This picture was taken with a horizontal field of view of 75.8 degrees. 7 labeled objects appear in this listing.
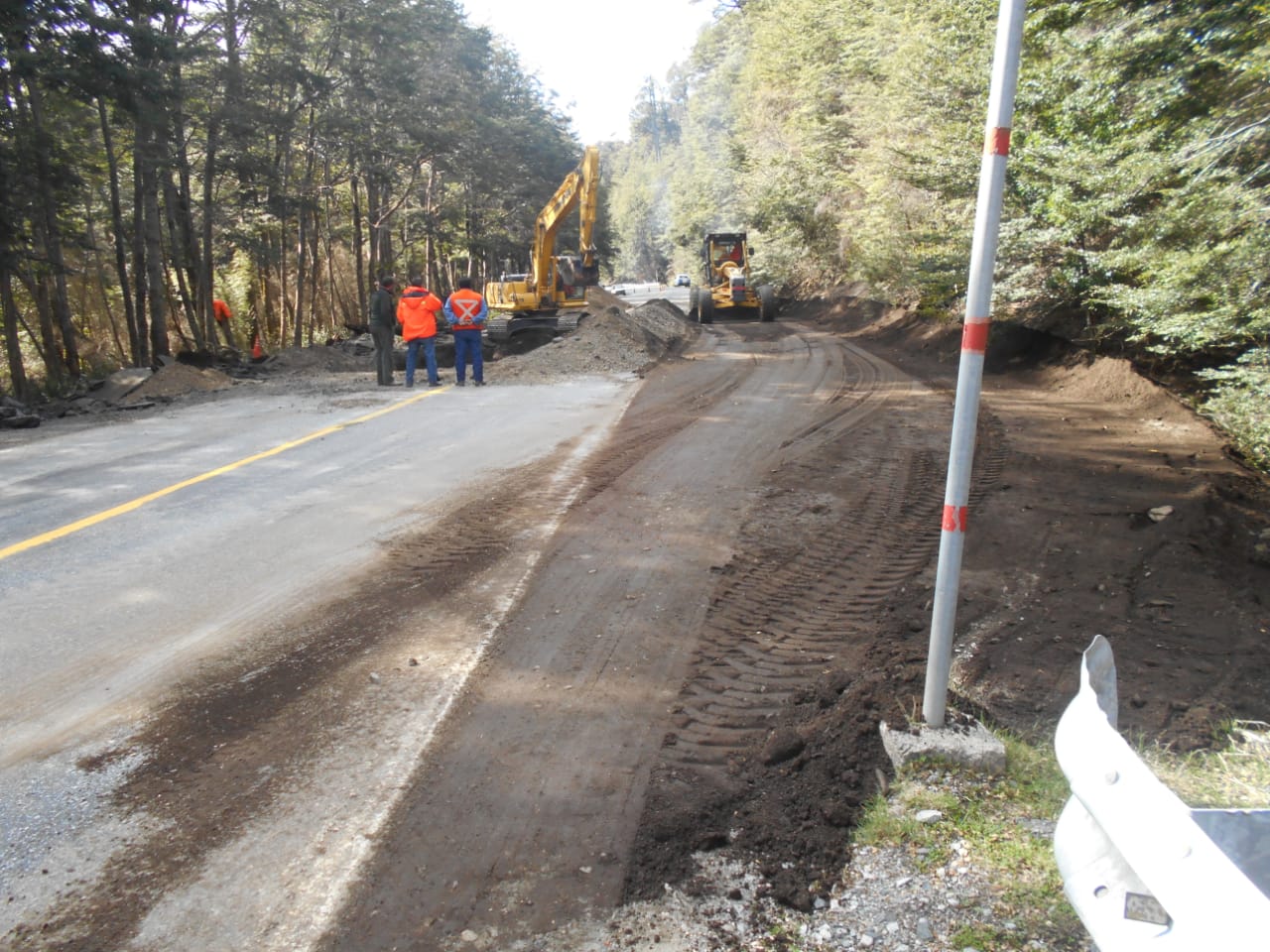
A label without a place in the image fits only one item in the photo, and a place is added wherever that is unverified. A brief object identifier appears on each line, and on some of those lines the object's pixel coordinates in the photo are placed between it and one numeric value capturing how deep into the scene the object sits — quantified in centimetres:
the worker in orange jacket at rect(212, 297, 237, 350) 2364
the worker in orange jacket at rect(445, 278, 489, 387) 1430
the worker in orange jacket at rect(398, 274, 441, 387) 1452
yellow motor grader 2877
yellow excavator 2056
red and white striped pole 276
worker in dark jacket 1430
